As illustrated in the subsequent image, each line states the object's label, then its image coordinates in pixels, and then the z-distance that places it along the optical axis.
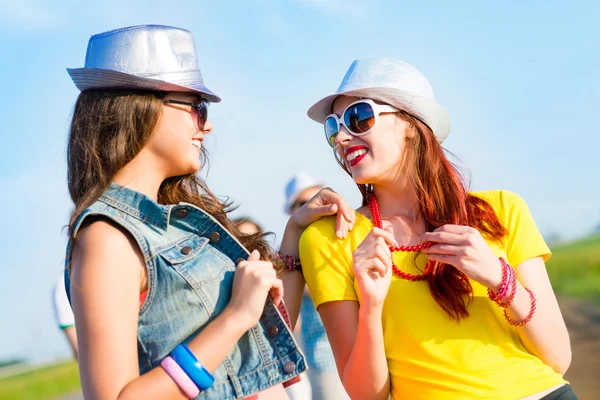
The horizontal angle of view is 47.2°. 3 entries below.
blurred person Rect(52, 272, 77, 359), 4.88
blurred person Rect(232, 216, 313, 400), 4.96
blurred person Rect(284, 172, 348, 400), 5.06
